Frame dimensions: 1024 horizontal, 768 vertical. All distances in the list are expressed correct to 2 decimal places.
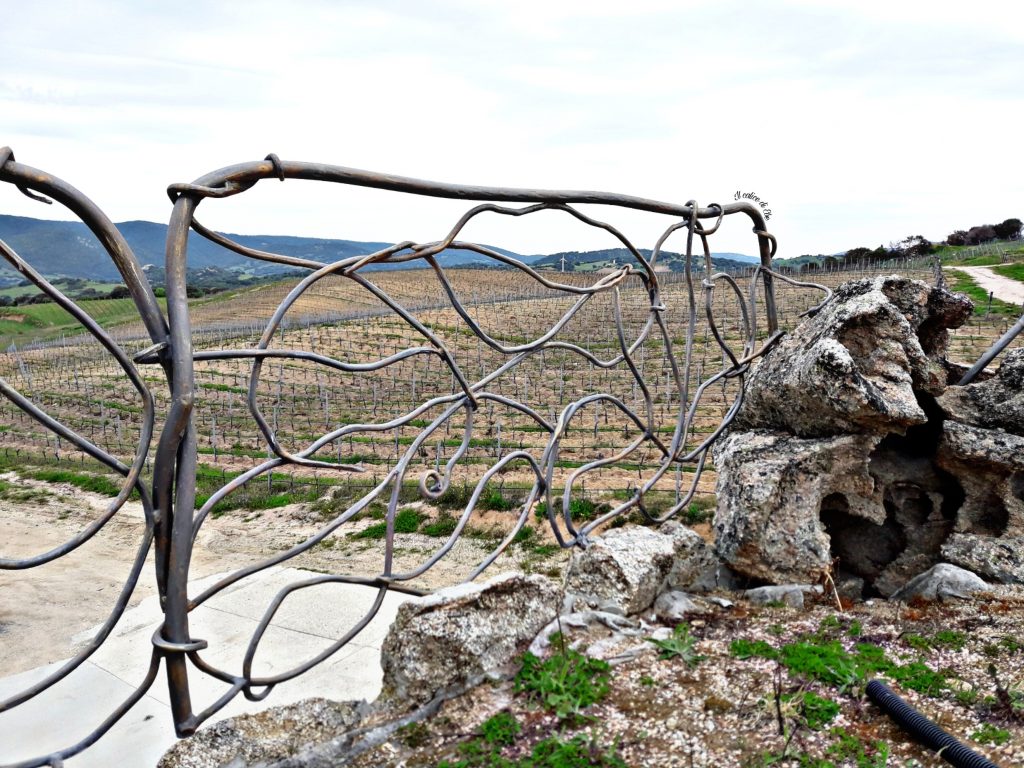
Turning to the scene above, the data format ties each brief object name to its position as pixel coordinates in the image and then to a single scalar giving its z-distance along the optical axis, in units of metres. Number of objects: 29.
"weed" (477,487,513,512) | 9.53
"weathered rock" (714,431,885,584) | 3.77
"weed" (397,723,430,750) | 2.46
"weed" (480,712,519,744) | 2.41
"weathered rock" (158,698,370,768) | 2.31
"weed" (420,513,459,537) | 9.12
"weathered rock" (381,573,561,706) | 2.70
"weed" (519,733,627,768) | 2.26
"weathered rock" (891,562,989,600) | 3.51
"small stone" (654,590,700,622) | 3.38
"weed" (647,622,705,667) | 2.90
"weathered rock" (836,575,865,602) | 3.89
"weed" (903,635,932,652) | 2.95
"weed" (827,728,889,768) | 2.24
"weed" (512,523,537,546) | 8.04
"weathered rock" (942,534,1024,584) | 3.65
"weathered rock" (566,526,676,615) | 3.37
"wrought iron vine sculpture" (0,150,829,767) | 2.04
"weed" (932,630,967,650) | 2.95
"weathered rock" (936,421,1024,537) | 3.85
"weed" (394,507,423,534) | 9.27
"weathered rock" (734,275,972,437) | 3.78
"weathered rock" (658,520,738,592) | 3.75
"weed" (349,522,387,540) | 9.27
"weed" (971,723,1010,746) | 2.31
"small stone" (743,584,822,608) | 3.54
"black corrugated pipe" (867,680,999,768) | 2.16
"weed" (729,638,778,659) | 2.90
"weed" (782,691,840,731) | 2.44
